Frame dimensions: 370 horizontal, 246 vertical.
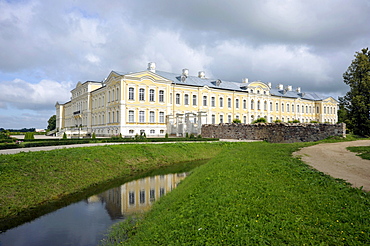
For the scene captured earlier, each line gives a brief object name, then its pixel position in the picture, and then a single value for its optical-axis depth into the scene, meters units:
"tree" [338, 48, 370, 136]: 26.16
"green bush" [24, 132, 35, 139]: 27.90
